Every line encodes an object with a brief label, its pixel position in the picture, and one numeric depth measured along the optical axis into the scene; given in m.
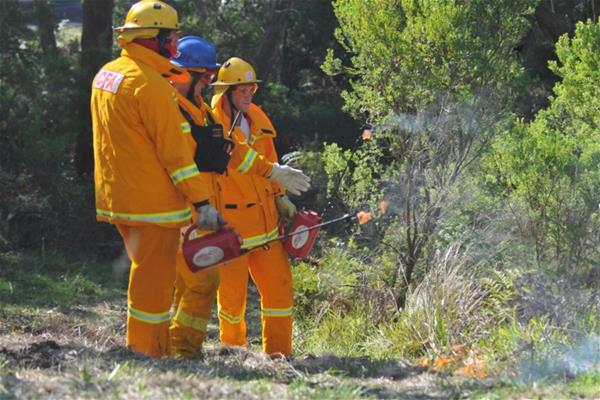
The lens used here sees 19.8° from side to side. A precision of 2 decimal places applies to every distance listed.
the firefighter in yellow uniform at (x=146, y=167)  9.39
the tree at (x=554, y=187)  11.50
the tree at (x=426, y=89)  12.00
